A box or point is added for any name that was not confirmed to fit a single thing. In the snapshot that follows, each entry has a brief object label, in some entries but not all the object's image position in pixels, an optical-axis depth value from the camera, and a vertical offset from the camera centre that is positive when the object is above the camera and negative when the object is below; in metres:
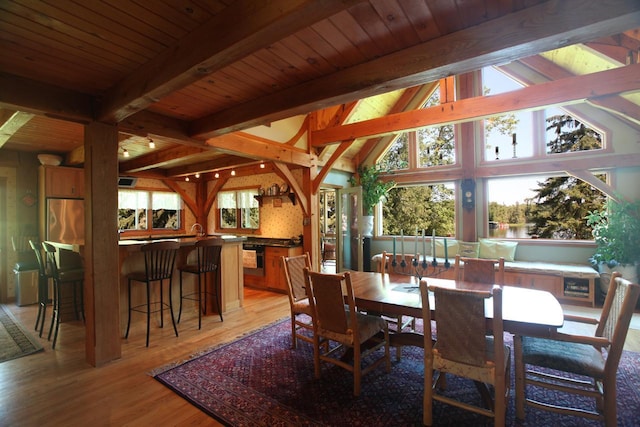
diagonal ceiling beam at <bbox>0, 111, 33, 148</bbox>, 2.85 +0.97
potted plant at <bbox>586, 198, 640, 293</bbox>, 4.13 -0.43
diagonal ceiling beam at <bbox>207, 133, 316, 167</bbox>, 3.92 +0.97
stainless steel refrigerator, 5.10 -0.02
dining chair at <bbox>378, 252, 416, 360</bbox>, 2.82 -1.22
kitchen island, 3.49 -0.74
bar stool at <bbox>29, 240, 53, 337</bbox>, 3.50 -0.75
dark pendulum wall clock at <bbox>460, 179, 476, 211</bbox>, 5.87 +0.36
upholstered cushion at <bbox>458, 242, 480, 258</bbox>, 5.73 -0.70
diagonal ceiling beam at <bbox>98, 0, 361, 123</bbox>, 1.33 +0.90
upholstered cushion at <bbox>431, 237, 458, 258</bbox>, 5.95 -0.70
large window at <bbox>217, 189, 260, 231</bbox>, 7.20 +0.15
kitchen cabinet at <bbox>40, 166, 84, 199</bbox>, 5.16 +0.65
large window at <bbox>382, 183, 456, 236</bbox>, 6.50 +0.09
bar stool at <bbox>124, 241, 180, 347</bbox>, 3.21 -0.57
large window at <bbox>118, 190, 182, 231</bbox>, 7.14 +0.19
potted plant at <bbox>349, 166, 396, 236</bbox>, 6.84 +0.56
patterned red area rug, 1.99 -1.34
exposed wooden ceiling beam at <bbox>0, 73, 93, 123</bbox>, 2.29 +0.98
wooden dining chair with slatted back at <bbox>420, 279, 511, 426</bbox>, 1.74 -0.80
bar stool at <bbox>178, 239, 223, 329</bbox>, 3.70 -0.61
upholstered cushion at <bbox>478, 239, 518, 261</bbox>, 5.47 -0.68
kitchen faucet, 7.35 -0.30
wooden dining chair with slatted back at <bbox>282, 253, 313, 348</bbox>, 3.04 -0.80
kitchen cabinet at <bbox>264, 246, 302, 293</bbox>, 5.47 -0.91
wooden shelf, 6.30 +0.41
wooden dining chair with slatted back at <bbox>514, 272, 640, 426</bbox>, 1.74 -0.93
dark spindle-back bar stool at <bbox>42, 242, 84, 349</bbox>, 3.27 -0.80
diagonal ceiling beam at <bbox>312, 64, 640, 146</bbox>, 3.27 +1.37
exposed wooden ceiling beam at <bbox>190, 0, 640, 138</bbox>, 1.52 +0.97
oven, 5.73 -0.82
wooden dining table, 1.83 -0.68
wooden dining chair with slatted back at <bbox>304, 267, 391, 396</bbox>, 2.28 -0.89
